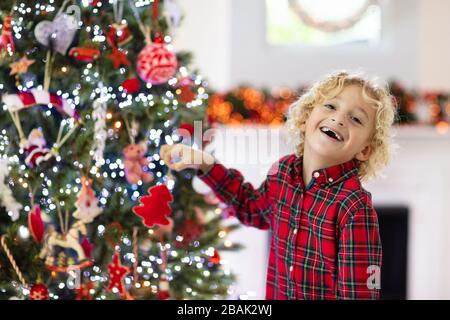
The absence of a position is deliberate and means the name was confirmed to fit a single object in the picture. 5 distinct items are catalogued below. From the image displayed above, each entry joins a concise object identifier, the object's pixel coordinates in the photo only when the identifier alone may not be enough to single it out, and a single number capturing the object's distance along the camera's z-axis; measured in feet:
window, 11.50
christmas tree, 7.70
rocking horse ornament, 7.73
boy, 7.06
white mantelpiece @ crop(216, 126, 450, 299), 11.39
